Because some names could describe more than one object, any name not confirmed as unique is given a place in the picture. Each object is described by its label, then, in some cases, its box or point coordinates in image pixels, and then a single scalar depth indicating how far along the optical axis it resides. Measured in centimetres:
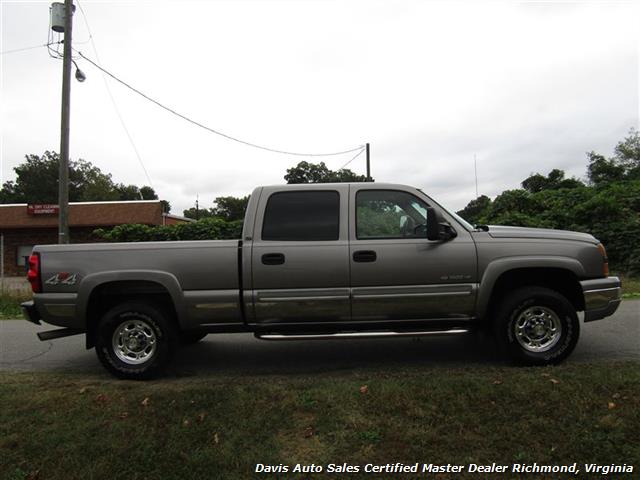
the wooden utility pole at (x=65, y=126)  1105
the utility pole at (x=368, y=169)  2581
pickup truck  465
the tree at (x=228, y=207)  7031
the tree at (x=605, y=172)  2766
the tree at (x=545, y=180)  3196
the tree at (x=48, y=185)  5522
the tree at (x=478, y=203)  4001
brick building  2602
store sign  2633
